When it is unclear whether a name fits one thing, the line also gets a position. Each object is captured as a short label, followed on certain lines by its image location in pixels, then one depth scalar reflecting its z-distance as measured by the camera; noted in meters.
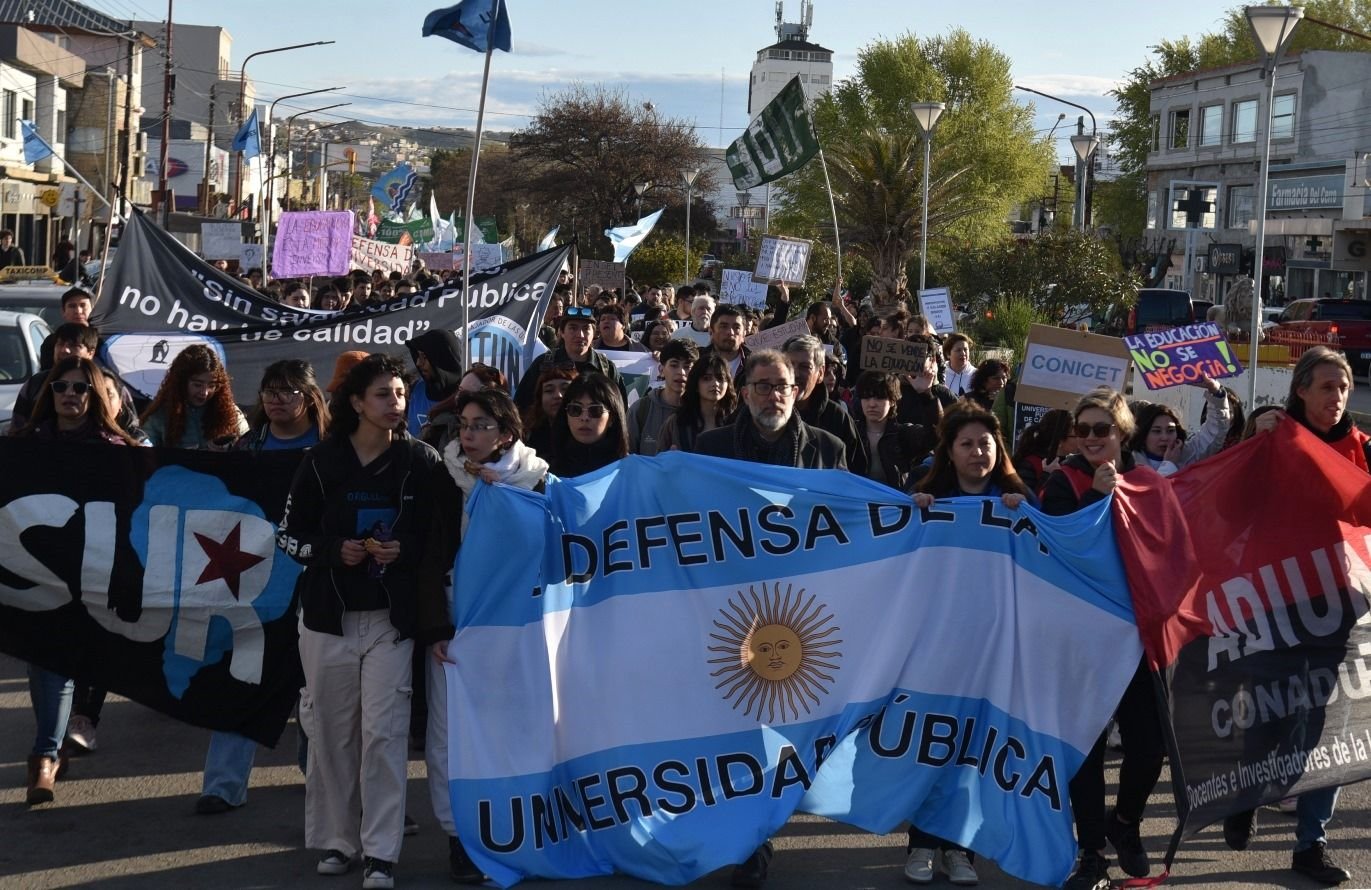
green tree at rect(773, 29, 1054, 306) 60.00
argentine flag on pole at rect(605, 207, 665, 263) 22.42
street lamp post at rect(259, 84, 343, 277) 48.80
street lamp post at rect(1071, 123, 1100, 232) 35.78
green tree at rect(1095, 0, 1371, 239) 75.14
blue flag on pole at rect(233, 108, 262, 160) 37.34
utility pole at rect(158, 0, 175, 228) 37.23
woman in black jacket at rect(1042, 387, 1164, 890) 5.71
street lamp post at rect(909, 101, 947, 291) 24.09
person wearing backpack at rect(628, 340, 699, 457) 8.67
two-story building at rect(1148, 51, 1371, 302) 50.81
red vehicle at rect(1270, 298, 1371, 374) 33.69
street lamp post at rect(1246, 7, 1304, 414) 14.00
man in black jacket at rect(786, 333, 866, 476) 8.07
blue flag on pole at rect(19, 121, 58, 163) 29.73
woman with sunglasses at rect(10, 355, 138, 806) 6.57
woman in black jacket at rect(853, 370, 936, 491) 8.85
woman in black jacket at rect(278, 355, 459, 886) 5.59
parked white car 11.70
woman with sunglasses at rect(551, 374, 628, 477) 6.99
